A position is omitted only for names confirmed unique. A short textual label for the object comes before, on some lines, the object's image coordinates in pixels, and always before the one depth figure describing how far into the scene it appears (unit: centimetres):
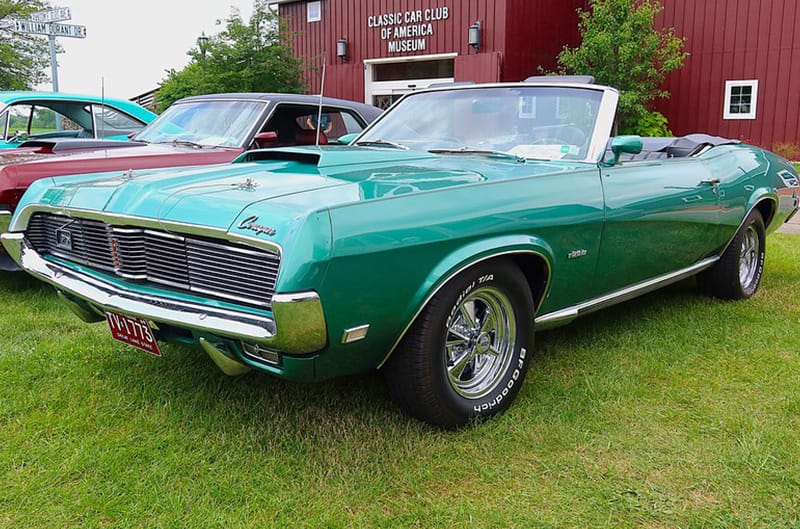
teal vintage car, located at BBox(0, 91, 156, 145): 705
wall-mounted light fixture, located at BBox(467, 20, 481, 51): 1698
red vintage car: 467
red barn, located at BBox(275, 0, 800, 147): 1581
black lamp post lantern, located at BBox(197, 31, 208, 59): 1848
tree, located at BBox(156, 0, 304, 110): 1825
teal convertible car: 230
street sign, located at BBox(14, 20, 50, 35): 921
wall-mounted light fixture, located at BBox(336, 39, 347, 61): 1955
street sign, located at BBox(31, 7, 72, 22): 920
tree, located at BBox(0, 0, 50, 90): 2580
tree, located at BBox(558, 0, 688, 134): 1535
